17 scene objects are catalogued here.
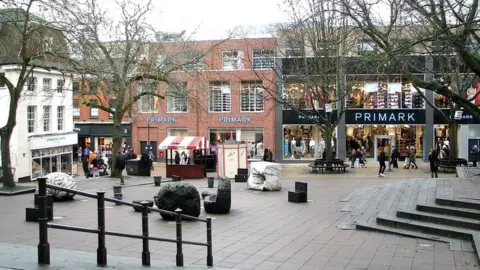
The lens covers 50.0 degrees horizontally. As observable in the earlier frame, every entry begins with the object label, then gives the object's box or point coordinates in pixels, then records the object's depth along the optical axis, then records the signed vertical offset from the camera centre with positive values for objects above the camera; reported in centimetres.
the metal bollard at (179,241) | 749 -159
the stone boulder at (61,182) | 1716 -157
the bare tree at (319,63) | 3103 +429
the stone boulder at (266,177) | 2150 -187
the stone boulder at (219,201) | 1515 -200
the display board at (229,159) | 2966 -152
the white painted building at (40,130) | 3381 +38
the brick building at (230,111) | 4400 +201
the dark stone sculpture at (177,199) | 1368 -174
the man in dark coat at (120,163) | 2795 -157
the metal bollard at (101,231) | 593 -112
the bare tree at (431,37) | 1098 +260
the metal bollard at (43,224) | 550 -97
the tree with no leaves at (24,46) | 1838 +345
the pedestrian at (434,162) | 2655 -163
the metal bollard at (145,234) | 668 -130
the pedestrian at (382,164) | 2937 -188
